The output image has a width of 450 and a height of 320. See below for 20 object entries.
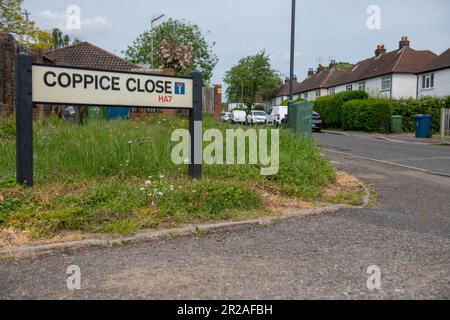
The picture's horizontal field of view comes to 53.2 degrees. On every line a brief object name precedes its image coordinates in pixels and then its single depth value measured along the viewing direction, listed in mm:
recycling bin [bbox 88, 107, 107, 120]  11781
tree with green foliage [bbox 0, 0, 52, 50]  28922
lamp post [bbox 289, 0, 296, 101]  12617
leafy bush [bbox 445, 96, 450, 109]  27958
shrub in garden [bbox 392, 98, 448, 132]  28405
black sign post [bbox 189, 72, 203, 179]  6480
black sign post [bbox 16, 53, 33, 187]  5512
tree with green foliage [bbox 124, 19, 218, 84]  54094
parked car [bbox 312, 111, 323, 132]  31189
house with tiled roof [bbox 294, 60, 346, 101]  58750
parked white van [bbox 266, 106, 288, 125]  33803
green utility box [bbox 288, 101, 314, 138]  10852
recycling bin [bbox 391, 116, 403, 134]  28516
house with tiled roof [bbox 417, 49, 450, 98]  34750
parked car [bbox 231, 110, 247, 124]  29656
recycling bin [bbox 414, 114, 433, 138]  25433
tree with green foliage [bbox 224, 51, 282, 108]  71438
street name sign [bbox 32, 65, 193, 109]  5703
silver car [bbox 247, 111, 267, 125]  37956
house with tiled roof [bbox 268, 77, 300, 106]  73556
